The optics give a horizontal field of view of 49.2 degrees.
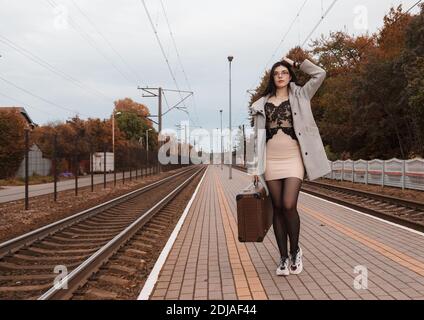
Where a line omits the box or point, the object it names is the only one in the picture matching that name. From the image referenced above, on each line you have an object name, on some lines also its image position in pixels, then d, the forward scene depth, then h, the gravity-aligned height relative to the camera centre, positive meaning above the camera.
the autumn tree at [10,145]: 26.47 +0.94
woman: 4.82 +0.19
